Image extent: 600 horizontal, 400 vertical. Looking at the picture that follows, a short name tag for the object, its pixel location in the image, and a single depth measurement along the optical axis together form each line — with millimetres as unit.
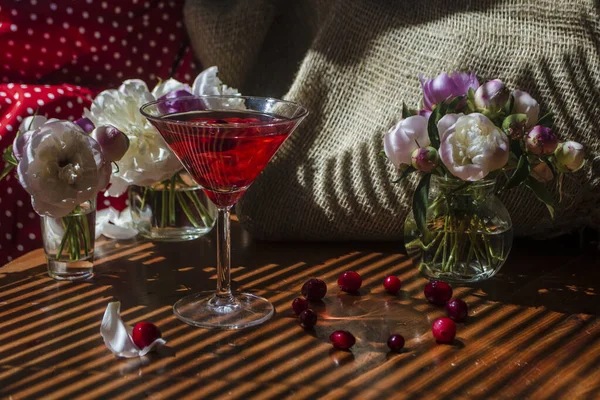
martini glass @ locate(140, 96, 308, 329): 969
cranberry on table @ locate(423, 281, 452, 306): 1034
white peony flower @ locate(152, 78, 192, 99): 1147
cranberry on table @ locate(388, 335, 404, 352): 955
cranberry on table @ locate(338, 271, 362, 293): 1060
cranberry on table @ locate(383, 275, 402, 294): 1057
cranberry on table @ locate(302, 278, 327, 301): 1042
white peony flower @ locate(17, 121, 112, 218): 1019
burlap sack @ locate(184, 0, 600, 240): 1123
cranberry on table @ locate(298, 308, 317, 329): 993
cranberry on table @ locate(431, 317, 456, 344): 969
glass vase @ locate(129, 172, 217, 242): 1173
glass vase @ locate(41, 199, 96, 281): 1074
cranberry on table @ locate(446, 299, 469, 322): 1007
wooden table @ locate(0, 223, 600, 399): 915
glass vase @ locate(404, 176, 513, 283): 1059
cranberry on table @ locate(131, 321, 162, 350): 956
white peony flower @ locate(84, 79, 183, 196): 1122
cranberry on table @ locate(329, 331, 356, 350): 957
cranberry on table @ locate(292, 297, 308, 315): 1018
